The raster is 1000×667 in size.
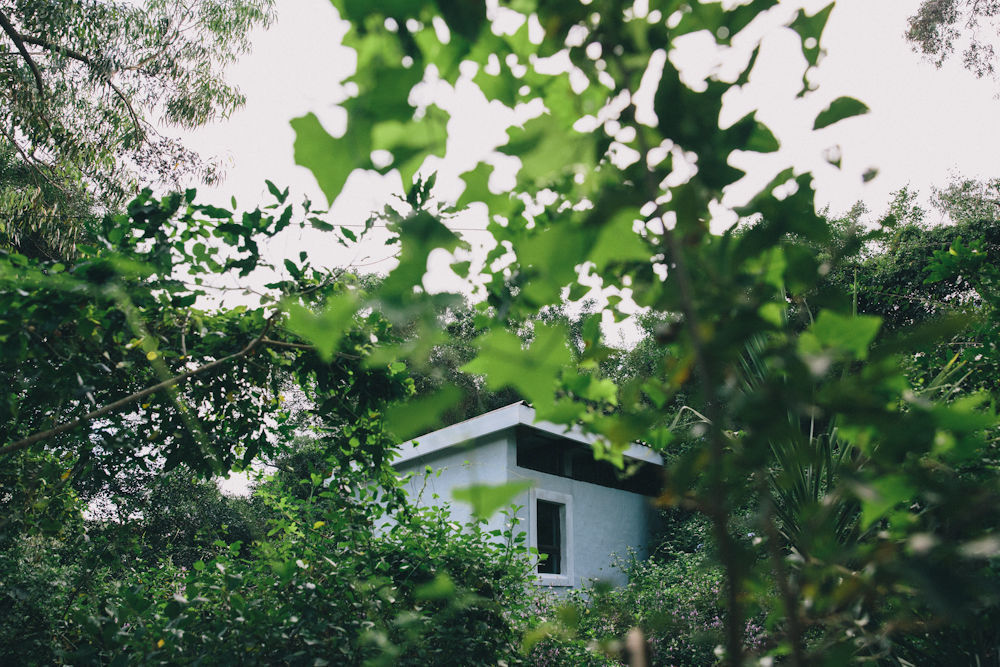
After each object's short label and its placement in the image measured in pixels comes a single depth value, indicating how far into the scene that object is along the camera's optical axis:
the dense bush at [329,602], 2.12
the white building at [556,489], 8.64
